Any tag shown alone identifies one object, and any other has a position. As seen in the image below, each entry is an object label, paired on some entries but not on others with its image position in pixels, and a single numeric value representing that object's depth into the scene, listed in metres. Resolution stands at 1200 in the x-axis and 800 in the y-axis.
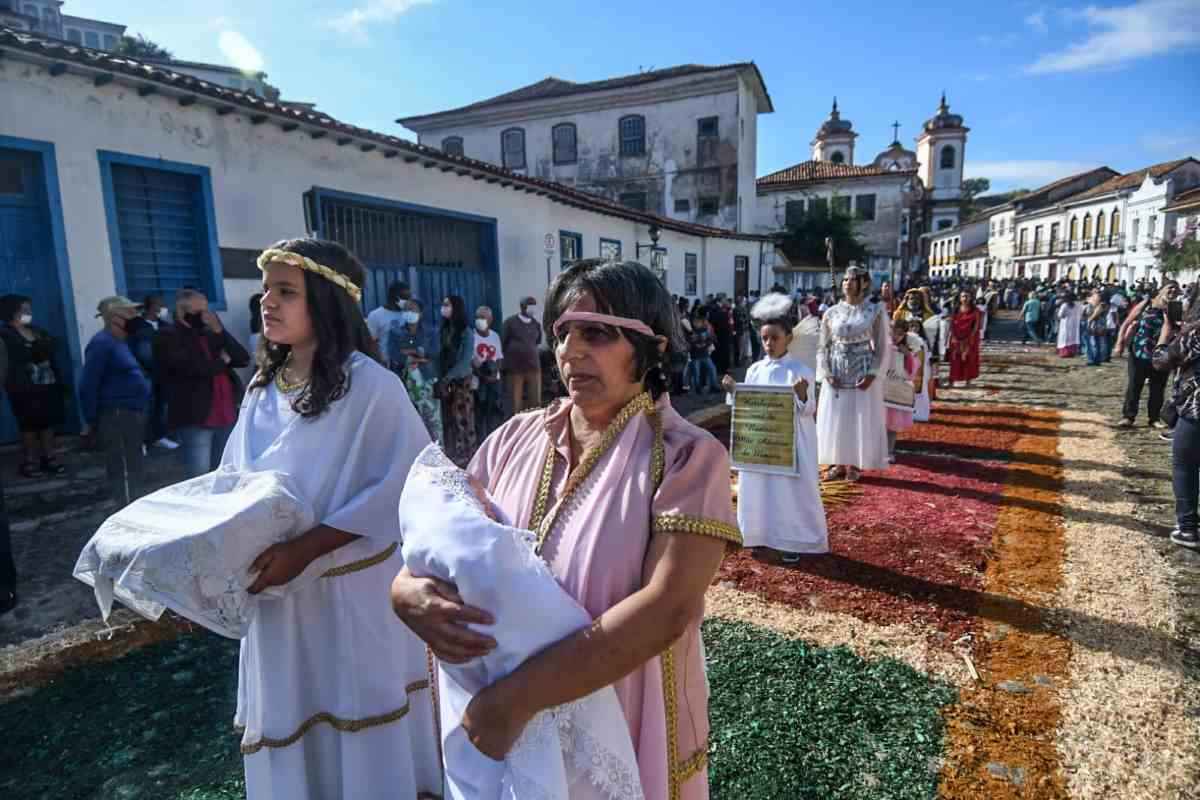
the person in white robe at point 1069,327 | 18.38
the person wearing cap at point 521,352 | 9.53
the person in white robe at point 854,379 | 6.33
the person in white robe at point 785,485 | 4.86
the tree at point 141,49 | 29.27
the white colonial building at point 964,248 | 71.06
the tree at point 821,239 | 36.81
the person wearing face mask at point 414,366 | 7.23
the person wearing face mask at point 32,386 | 6.06
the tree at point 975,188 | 90.62
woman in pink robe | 1.30
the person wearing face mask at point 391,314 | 7.38
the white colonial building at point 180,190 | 6.59
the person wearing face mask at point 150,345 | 6.66
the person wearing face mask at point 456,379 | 8.12
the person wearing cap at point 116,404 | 5.29
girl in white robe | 2.10
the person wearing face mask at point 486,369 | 8.81
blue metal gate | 10.05
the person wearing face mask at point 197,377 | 5.20
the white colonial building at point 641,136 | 28.16
